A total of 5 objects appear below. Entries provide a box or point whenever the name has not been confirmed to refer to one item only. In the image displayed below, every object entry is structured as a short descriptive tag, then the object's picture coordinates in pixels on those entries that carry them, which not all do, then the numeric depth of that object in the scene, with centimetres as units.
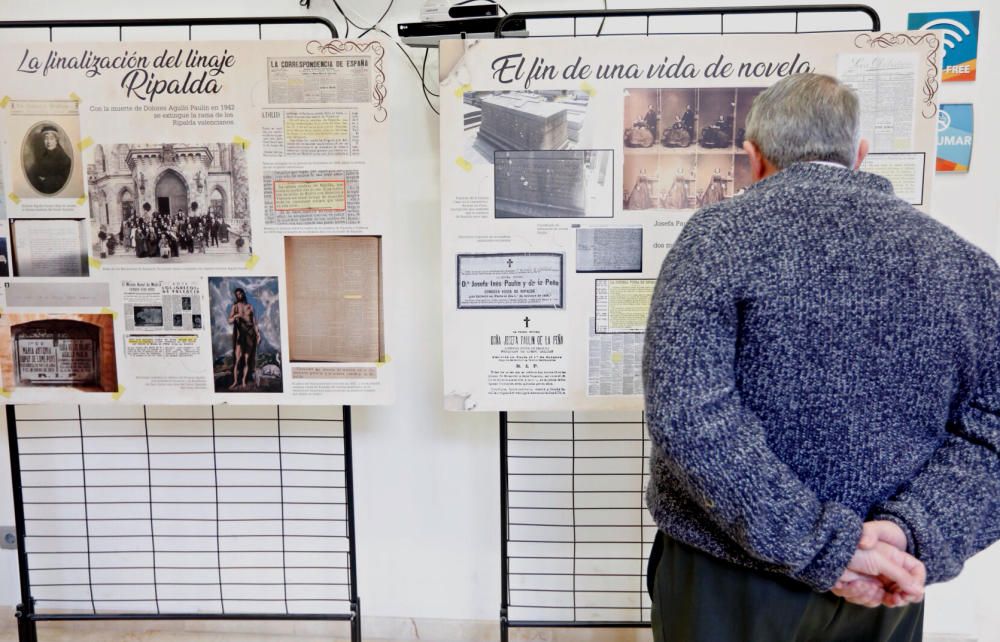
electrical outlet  246
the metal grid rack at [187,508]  237
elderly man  100
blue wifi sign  206
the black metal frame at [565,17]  175
